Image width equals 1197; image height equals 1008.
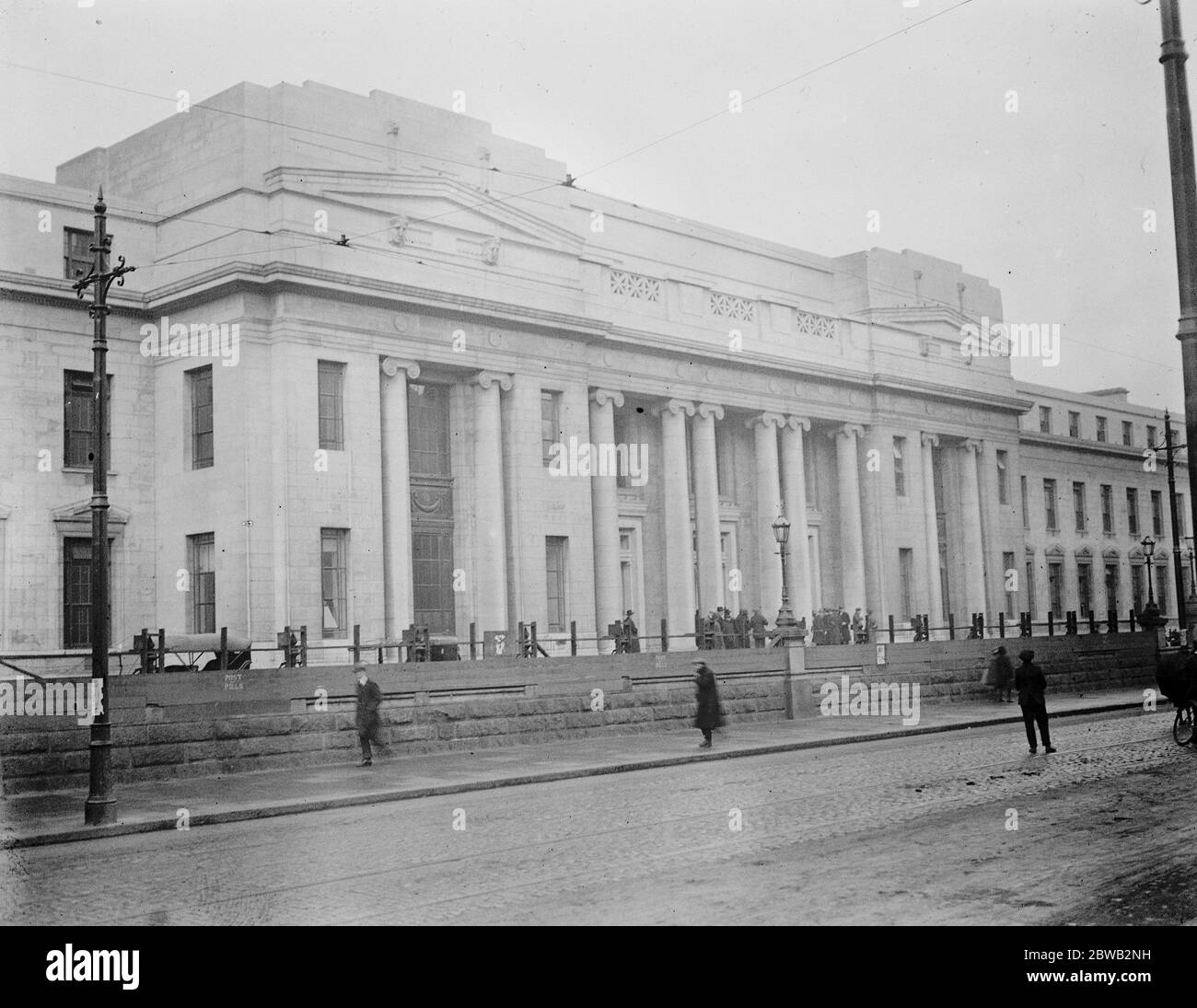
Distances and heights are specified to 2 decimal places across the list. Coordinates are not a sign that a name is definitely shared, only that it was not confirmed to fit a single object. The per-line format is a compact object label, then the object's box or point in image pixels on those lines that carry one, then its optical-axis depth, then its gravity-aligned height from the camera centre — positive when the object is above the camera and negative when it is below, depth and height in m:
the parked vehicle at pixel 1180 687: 19.03 -1.43
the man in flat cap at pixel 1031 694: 21.44 -1.58
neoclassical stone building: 33.19 +6.82
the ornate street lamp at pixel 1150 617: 48.16 -0.78
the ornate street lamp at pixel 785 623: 32.38 -0.38
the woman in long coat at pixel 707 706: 25.17 -1.88
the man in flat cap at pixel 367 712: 22.34 -1.58
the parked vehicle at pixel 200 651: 27.72 -0.50
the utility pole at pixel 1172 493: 36.53 +3.00
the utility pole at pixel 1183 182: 10.66 +3.45
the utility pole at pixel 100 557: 16.06 +0.99
